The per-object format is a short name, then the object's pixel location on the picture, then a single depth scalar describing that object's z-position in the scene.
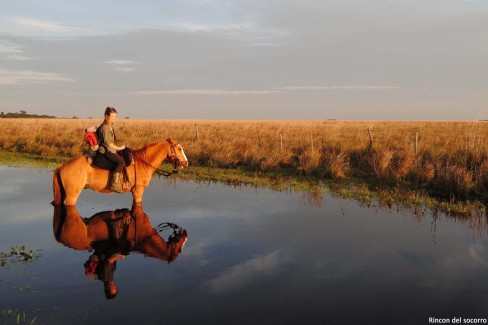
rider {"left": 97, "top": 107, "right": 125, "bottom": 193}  9.34
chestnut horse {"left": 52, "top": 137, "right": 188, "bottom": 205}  9.59
